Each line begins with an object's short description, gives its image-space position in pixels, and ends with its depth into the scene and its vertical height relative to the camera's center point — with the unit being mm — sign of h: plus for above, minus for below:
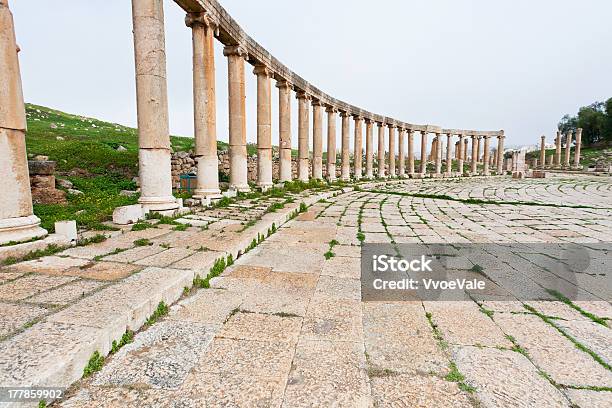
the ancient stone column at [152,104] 6242 +1386
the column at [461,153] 32512 +2220
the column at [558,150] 42888 +3153
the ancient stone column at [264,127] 12180 +1786
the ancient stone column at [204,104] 8477 +1866
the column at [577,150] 41250 +3006
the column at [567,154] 42794 +2615
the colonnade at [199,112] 4102 +1570
